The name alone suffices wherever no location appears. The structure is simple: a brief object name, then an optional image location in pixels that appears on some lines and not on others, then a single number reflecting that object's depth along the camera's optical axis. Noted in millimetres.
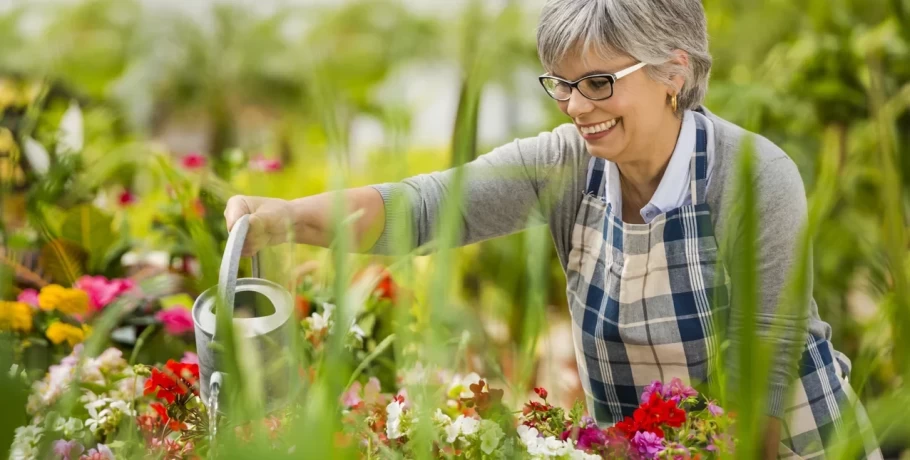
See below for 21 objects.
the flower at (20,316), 3334
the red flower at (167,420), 2845
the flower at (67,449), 2811
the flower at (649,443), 2755
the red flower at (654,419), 2780
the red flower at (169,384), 2850
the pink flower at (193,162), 4224
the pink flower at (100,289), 3490
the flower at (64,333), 3350
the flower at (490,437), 2727
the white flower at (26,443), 2715
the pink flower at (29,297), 3507
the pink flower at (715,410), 2742
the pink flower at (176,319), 3491
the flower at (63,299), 3367
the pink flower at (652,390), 2867
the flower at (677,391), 2856
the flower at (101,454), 2841
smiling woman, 3091
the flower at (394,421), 2789
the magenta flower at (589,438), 2788
